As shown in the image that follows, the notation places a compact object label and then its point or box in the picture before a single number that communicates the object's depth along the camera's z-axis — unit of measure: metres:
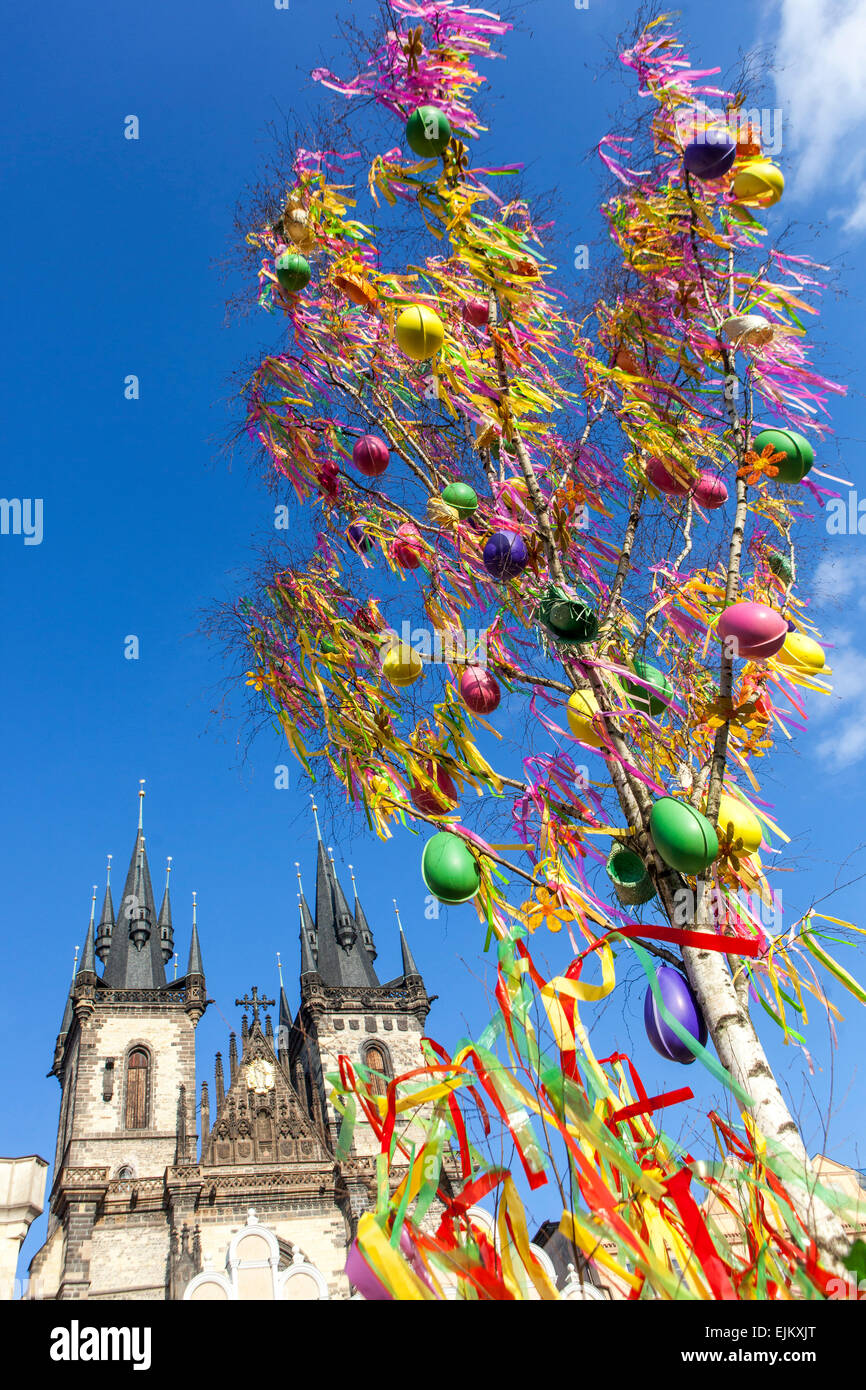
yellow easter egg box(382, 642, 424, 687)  3.47
